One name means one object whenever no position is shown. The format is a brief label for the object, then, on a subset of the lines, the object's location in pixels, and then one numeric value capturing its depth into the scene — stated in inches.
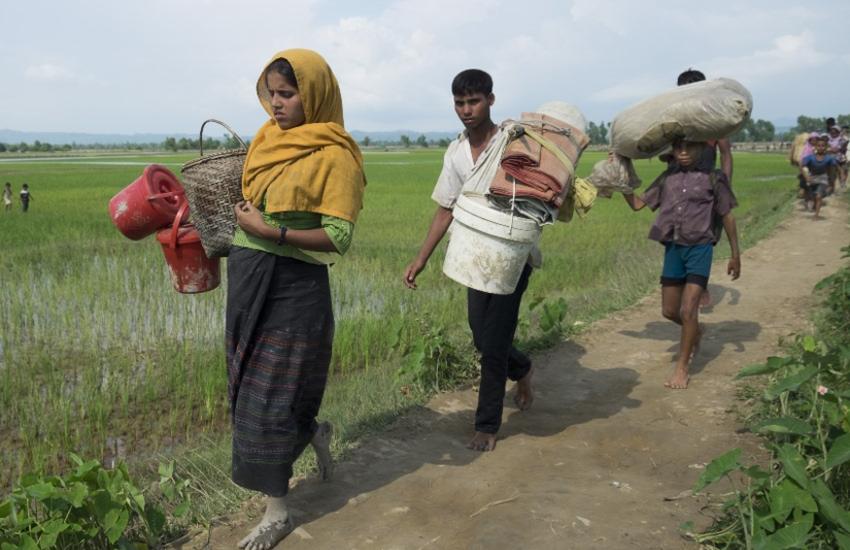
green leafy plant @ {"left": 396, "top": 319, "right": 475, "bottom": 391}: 158.2
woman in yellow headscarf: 92.4
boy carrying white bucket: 120.6
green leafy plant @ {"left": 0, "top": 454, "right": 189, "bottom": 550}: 84.9
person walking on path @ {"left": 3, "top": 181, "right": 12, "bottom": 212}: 540.3
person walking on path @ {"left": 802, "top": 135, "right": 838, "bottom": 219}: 433.4
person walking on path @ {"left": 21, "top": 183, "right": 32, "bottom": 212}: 534.6
